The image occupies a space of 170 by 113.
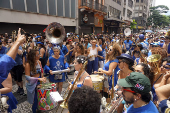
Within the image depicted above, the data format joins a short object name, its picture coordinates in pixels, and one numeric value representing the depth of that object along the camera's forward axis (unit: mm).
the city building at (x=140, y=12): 59688
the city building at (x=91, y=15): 18891
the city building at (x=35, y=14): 10391
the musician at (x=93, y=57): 5762
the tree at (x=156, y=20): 61844
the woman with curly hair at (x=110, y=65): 3410
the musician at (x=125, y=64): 2860
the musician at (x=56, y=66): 3982
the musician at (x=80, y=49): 5219
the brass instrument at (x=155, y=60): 2885
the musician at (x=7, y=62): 1355
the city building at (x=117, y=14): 27234
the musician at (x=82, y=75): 2450
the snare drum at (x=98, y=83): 3521
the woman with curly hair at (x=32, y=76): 3238
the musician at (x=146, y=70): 2582
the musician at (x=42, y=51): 5895
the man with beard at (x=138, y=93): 1574
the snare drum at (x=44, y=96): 3256
